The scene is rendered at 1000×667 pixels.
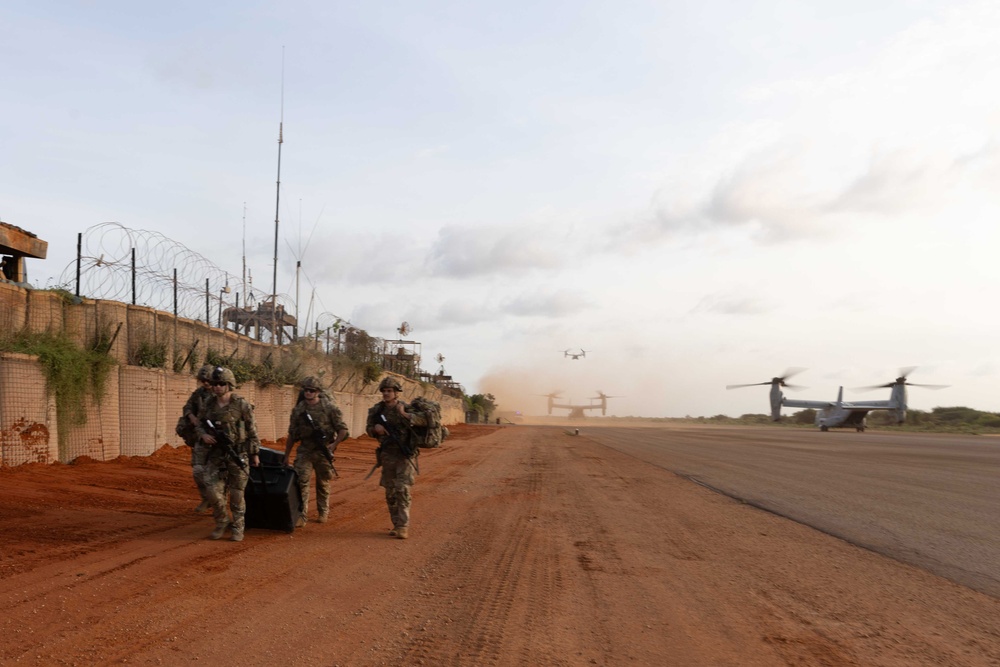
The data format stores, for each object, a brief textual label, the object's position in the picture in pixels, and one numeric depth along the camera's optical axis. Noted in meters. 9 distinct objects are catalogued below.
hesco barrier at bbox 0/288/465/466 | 10.34
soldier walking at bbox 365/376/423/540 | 8.30
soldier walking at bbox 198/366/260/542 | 7.73
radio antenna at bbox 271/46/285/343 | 18.26
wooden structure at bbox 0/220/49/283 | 12.91
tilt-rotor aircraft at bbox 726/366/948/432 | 58.69
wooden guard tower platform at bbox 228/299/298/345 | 18.19
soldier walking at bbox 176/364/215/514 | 7.78
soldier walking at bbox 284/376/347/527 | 8.74
